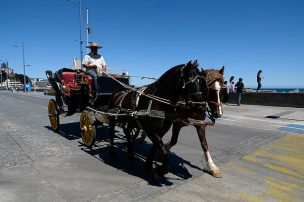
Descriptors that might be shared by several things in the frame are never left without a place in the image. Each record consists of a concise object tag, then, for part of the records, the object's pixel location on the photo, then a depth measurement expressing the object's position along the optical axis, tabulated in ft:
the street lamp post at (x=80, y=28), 108.96
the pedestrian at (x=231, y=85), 84.48
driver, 27.63
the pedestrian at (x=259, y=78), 76.16
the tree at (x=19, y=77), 498.85
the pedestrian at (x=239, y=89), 72.28
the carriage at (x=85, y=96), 26.20
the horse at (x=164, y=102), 17.42
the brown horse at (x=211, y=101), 18.19
